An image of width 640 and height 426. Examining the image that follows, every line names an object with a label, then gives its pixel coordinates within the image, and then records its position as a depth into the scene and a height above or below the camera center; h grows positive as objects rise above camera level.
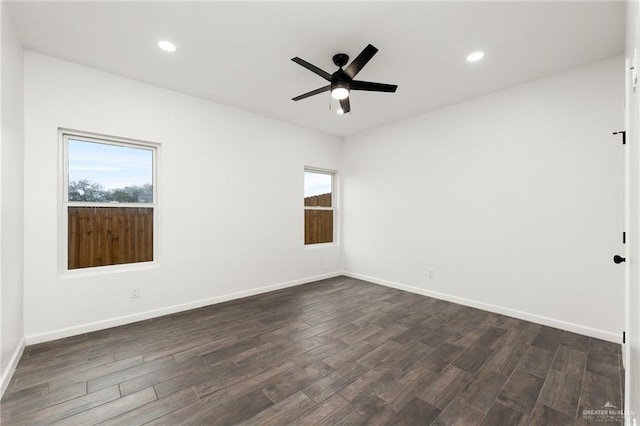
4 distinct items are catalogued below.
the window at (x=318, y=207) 5.09 +0.12
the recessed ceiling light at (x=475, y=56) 2.62 +1.54
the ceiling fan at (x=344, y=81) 2.28 +1.20
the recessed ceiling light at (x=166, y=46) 2.46 +1.54
